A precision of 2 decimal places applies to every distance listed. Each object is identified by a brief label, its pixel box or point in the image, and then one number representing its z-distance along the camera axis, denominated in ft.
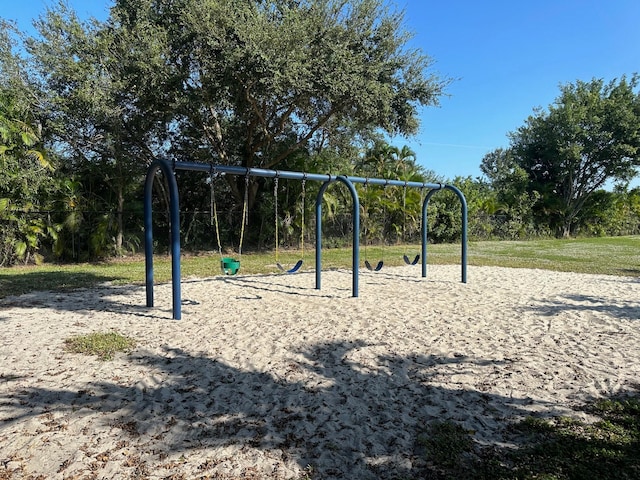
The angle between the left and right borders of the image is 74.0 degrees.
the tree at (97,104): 39.37
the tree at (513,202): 83.92
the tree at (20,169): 37.40
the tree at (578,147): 89.30
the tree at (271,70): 37.19
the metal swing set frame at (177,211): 19.33
